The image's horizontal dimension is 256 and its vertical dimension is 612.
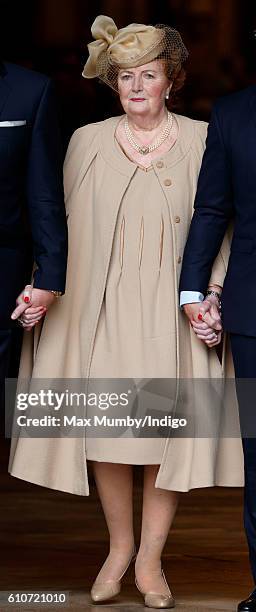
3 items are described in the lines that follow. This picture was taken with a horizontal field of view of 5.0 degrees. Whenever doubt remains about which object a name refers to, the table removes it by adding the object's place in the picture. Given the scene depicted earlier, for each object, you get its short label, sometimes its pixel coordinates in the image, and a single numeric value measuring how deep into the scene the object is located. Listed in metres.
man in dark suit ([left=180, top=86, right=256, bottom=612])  8.02
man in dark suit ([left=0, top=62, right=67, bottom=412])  8.03
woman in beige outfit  8.39
